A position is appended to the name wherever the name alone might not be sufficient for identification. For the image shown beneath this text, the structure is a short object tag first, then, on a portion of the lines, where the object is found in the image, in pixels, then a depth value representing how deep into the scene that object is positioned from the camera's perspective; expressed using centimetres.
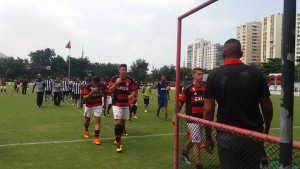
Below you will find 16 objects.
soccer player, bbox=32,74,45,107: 1433
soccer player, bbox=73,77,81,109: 1469
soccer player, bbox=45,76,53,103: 1608
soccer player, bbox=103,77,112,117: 1152
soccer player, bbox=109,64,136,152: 574
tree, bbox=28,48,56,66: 8037
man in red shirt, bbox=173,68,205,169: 475
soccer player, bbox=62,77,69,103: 1679
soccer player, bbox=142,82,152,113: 1290
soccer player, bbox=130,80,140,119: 1052
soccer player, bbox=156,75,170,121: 1042
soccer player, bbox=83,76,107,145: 659
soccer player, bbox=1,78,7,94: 2681
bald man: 231
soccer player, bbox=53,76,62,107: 1513
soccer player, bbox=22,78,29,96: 2333
